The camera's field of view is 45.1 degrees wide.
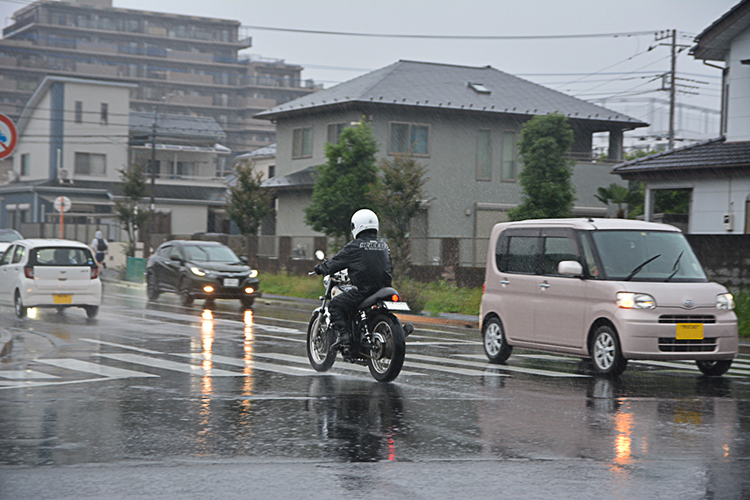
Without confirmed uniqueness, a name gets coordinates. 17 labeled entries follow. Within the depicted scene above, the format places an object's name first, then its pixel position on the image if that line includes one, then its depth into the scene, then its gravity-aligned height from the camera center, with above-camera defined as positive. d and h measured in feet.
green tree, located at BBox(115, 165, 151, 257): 136.98 +3.64
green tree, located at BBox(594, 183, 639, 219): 107.14 +6.06
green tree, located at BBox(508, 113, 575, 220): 97.35 +8.07
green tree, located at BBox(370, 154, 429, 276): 82.33 +3.28
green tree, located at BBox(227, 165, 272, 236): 116.37 +4.02
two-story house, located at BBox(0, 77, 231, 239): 188.24 +14.59
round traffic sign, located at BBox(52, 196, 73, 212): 130.11 +3.45
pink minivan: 35.24 -2.15
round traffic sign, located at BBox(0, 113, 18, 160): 43.47 +4.26
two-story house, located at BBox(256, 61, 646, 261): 123.24 +14.94
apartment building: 344.90 +68.32
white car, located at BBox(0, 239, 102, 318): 63.36 -3.57
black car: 77.30 -3.65
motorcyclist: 33.12 -1.13
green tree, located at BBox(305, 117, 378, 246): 93.15 +5.81
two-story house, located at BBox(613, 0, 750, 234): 75.56 +7.57
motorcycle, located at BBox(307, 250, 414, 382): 32.45 -3.62
